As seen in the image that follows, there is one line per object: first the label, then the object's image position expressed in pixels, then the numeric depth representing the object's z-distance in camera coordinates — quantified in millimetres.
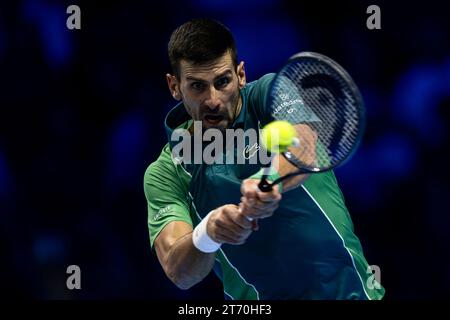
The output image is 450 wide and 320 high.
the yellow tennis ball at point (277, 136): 6102
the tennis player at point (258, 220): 7297
